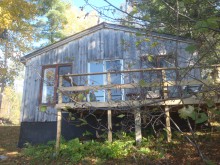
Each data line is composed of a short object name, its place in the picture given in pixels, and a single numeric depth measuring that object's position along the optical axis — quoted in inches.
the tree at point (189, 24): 58.6
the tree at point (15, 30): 627.8
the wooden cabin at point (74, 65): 414.0
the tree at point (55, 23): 919.0
